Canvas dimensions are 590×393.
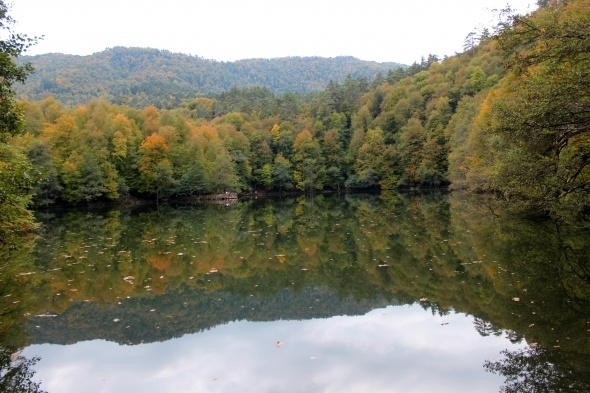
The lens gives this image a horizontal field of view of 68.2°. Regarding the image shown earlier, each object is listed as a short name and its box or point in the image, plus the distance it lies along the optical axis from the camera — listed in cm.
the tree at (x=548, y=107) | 1108
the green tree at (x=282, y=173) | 7956
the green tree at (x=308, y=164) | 8099
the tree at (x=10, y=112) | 1191
